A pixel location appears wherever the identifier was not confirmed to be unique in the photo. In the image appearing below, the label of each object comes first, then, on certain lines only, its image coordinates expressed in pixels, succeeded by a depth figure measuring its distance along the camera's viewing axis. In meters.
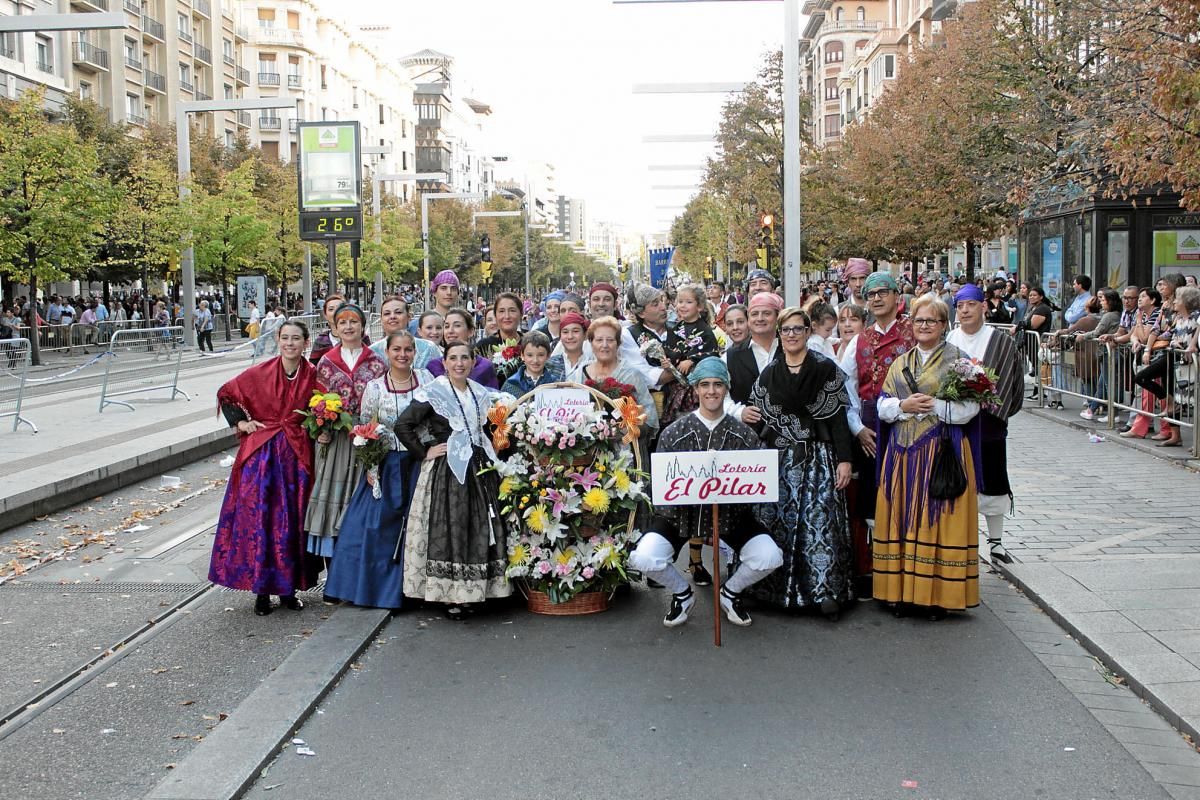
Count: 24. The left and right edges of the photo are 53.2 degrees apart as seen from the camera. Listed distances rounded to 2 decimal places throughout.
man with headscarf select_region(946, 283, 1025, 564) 7.57
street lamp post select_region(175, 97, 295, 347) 32.62
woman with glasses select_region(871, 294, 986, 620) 6.66
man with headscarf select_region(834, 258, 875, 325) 11.22
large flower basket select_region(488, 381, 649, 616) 6.75
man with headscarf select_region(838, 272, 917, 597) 7.67
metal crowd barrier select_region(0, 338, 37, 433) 14.81
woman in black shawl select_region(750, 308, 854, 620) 6.74
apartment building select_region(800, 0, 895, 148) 89.38
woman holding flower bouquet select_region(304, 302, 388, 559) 6.99
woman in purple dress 6.85
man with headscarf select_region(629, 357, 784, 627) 6.52
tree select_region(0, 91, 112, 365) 28.70
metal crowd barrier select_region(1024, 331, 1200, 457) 12.40
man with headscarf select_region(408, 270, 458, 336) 10.55
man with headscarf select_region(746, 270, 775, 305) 11.34
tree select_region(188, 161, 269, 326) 40.69
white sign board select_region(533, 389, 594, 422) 6.87
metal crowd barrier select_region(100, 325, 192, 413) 18.48
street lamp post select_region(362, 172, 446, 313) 45.72
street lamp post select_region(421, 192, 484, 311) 46.83
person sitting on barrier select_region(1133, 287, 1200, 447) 12.39
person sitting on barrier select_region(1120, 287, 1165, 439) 13.48
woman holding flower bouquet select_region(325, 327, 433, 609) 6.92
